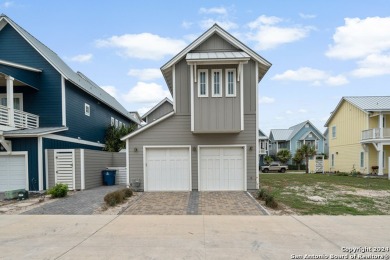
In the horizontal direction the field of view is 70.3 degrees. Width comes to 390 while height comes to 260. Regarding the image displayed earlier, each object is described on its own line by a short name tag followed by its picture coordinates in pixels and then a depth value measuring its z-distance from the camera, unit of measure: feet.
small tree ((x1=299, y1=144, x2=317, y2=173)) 115.79
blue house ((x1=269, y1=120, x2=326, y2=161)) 149.48
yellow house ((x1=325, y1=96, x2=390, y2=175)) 78.33
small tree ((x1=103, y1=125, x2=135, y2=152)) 71.87
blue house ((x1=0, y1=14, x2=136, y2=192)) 44.42
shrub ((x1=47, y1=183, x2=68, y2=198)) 38.32
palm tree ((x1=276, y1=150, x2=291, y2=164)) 138.21
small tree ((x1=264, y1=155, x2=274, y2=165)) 137.59
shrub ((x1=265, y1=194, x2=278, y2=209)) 31.18
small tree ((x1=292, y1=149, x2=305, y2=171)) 123.95
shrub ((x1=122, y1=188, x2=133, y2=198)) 37.31
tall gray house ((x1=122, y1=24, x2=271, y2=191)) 43.65
